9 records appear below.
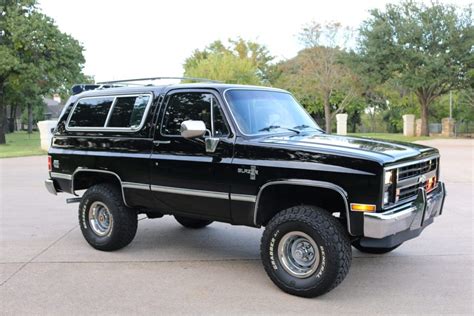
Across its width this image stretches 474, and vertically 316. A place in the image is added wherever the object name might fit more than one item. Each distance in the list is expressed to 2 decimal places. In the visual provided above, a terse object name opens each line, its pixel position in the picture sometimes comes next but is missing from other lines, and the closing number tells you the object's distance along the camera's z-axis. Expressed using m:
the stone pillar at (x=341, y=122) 37.94
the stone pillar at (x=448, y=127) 38.06
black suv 4.46
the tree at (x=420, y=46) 33.69
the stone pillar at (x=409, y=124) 39.81
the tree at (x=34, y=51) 30.59
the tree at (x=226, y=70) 37.84
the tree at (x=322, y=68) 41.47
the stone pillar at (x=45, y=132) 24.69
